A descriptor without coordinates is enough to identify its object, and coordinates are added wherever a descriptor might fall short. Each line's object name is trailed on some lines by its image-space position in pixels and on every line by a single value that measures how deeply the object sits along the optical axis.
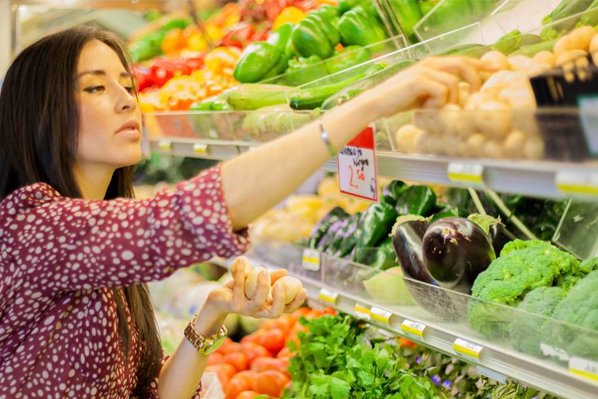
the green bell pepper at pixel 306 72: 2.40
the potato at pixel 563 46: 1.29
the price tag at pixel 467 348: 1.46
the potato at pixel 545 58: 1.27
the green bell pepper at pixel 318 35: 2.52
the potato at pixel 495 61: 1.26
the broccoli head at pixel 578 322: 1.26
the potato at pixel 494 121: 1.01
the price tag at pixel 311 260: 2.13
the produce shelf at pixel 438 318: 1.29
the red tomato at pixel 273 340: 2.73
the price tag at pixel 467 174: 1.10
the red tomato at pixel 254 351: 2.66
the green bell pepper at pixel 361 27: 2.39
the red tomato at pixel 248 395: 2.33
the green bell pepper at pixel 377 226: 2.20
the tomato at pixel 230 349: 2.78
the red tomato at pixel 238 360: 2.64
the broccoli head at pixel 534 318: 1.36
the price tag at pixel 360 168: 1.43
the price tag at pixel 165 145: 2.55
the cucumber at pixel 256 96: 2.25
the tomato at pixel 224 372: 2.52
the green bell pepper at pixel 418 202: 2.18
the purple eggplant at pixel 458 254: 1.69
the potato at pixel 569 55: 1.25
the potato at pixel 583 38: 1.29
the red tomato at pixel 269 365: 2.47
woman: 1.11
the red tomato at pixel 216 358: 2.70
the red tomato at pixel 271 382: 2.37
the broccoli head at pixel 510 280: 1.48
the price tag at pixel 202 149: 2.27
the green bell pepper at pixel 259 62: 2.61
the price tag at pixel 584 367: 1.23
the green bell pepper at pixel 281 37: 2.70
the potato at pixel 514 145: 1.01
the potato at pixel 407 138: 1.27
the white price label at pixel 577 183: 0.92
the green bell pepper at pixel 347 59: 2.31
